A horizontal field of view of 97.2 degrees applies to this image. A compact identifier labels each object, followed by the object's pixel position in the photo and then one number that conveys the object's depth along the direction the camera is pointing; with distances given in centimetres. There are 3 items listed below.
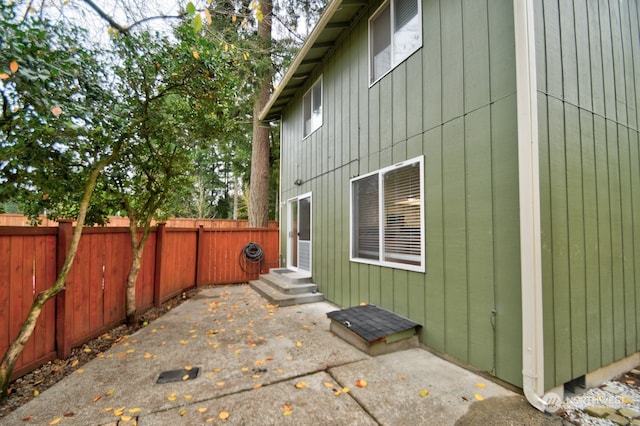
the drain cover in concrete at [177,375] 248
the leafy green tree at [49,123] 195
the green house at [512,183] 224
